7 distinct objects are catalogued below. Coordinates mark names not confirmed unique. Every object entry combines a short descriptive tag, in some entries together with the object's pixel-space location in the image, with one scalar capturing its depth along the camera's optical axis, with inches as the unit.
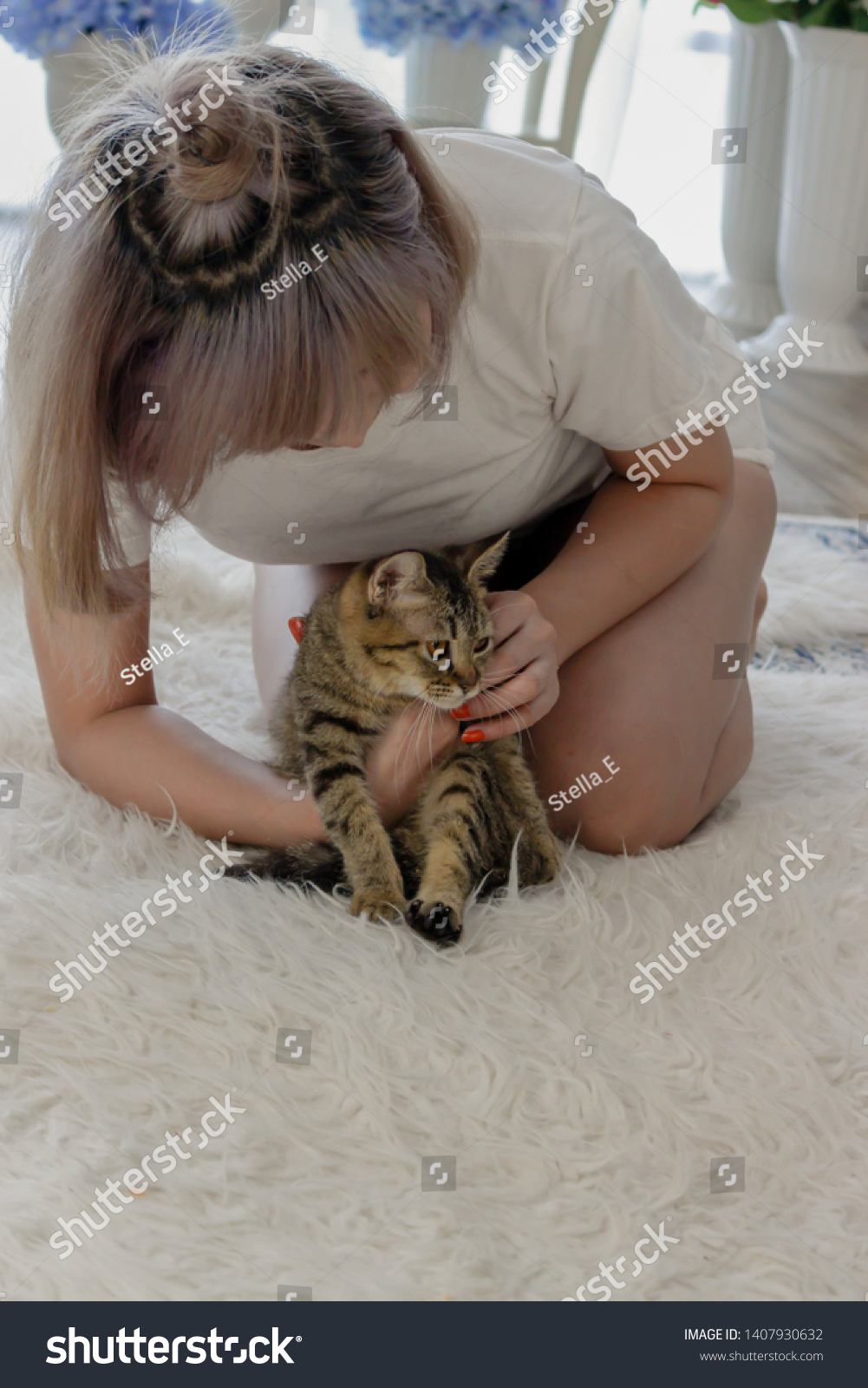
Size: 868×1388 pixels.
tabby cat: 41.3
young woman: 28.7
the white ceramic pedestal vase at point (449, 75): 94.3
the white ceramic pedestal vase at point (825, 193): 105.0
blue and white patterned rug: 65.3
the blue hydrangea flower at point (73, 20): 83.7
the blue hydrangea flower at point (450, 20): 91.0
